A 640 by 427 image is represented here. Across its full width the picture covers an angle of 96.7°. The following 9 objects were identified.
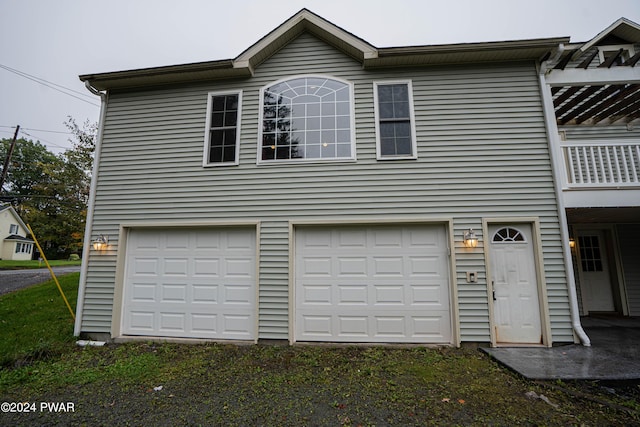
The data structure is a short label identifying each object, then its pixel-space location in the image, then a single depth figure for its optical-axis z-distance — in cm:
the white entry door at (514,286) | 504
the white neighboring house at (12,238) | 2608
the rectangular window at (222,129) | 611
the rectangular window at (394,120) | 572
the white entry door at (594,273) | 739
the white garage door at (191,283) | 563
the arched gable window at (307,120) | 589
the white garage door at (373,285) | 529
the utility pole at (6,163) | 1767
